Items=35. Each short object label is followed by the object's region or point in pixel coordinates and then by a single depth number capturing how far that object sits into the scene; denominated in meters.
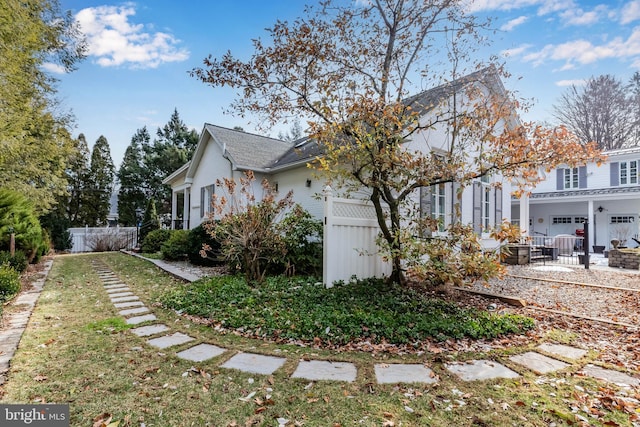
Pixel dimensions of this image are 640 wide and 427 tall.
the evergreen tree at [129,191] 23.78
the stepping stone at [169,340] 3.62
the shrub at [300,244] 7.10
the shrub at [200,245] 9.45
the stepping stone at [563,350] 3.43
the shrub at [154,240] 14.02
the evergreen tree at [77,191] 20.80
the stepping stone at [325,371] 2.87
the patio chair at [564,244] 14.12
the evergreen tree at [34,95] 6.33
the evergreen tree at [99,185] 21.30
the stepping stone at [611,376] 2.80
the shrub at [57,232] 15.73
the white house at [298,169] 7.05
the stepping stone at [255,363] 3.00
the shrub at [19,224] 7.81
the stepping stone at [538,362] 3.08
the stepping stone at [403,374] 2.82
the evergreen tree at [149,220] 18.21
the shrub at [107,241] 16.77
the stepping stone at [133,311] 4.82
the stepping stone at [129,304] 5.21
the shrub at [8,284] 5.44
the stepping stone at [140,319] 4.42
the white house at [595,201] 15.70
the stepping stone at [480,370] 2.90
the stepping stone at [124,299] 5.55
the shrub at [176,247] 10.43
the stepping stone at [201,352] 3.25
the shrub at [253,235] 6.44
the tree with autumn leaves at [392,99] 5.09
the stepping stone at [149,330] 3.99
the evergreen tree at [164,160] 24.28
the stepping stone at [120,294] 5.90
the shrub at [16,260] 7.08
